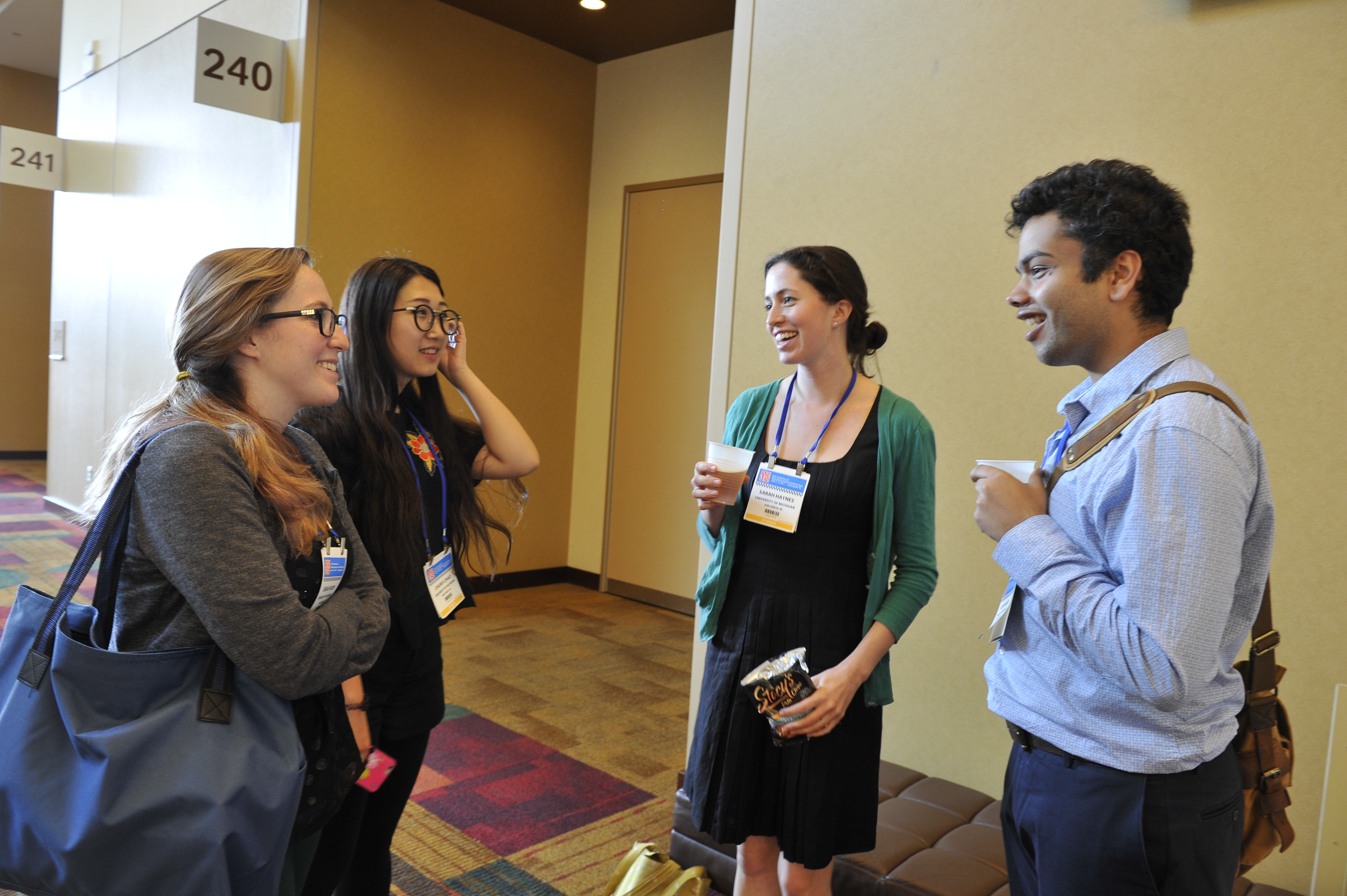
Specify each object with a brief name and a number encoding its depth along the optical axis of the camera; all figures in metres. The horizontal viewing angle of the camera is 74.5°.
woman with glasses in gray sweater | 1.14
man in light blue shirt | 1.00
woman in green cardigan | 1.69
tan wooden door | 5.66
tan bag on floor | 2.29
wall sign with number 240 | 4.62
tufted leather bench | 2.01
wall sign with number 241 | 7.03
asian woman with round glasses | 1.70
